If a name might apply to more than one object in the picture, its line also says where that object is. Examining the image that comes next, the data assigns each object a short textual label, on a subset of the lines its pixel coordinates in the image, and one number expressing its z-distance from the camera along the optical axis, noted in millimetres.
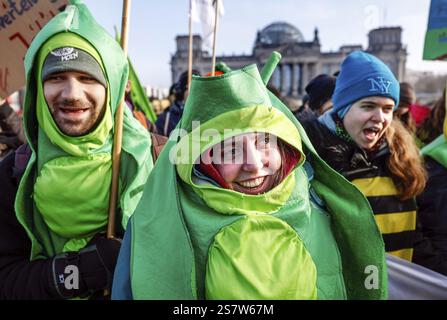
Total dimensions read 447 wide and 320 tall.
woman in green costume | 1243
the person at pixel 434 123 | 3143
